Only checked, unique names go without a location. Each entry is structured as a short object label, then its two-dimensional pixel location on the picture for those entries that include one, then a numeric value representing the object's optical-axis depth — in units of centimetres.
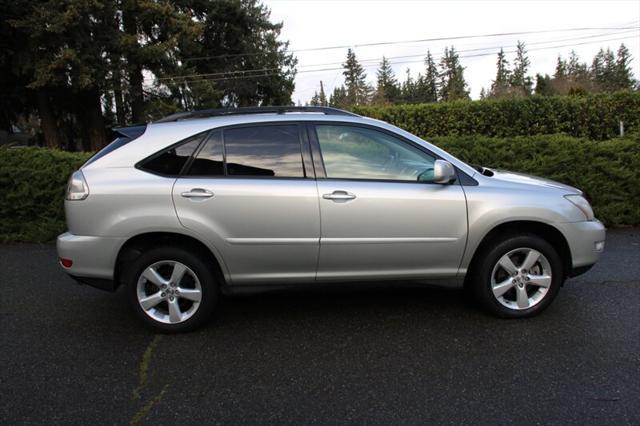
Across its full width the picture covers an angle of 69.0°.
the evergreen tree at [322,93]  6138
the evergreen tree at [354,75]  10650
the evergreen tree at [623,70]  9009
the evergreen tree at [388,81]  10518
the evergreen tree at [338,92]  11003
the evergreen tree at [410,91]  10545
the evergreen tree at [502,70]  10638
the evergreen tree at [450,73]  10054
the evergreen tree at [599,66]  9997
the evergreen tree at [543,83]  5267
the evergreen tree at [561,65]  9714
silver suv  348
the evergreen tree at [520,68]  10316
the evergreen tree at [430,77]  10633
